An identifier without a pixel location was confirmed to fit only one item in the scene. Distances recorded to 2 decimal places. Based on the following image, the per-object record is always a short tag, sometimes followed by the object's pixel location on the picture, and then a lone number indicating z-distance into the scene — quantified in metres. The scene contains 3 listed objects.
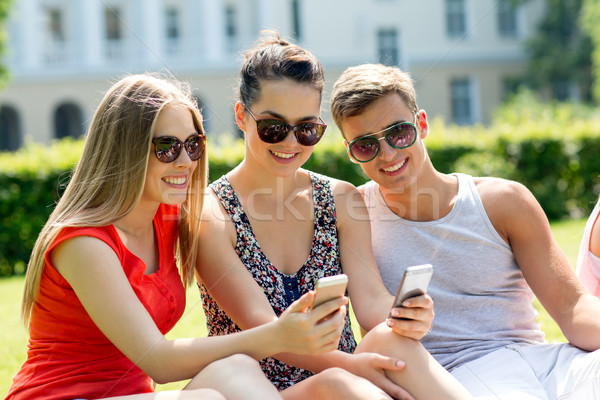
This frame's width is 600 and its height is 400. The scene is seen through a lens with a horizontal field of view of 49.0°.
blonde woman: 2.36
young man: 2.83
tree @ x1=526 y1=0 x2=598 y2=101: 29.19
